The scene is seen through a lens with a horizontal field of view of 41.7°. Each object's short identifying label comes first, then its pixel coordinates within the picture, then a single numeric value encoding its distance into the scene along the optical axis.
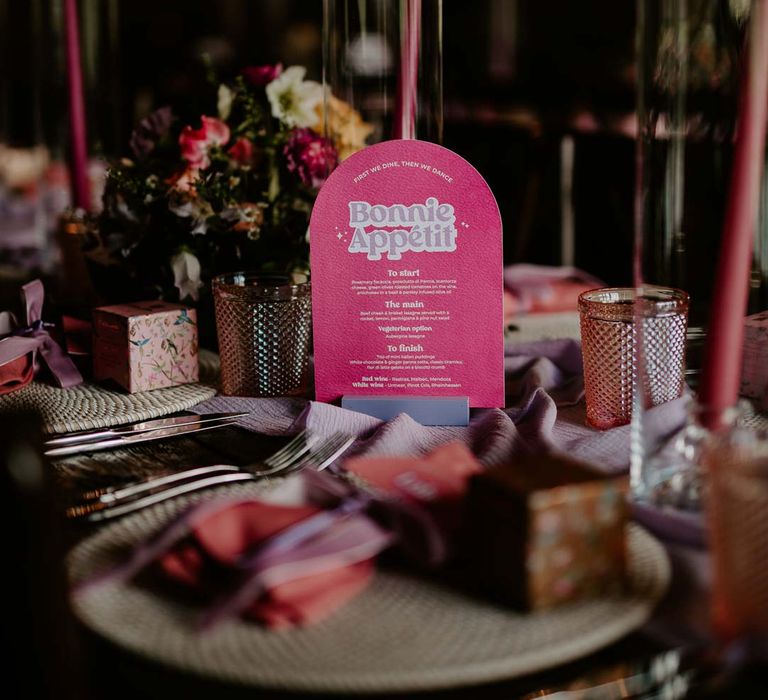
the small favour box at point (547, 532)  0.57
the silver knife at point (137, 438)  0.92
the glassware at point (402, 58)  1.08
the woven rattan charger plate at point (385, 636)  0.53
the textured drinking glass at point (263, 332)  1.08
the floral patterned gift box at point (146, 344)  1.09
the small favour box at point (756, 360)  0.94
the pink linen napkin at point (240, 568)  0.58
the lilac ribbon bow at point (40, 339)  1.14
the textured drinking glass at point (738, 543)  0.55
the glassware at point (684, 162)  0.78
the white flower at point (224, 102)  1.30
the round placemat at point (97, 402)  1.01
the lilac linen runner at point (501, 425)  0.90
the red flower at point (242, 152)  1.28
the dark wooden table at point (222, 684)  0.53
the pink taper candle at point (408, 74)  1.07
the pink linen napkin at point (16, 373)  1.11
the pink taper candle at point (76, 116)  1.68
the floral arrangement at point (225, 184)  1.21
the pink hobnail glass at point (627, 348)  0.88
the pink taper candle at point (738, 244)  0.66
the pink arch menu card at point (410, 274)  0.99
